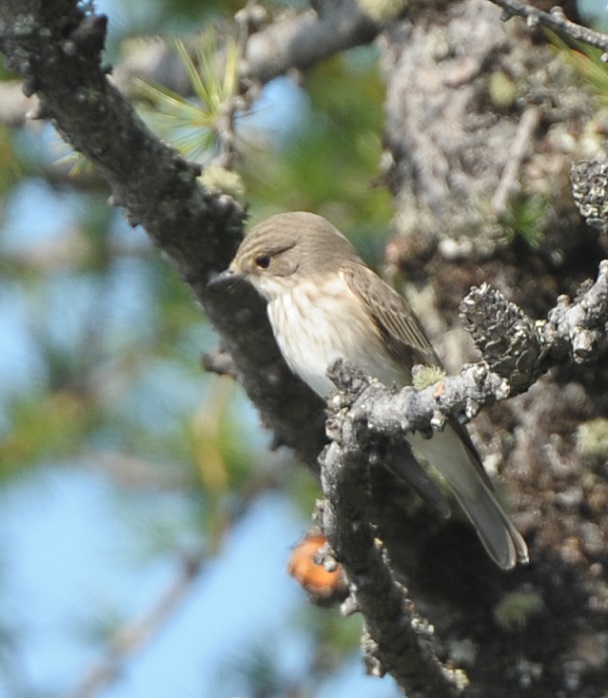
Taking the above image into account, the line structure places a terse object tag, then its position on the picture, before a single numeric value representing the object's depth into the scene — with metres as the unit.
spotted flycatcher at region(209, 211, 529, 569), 7.47
